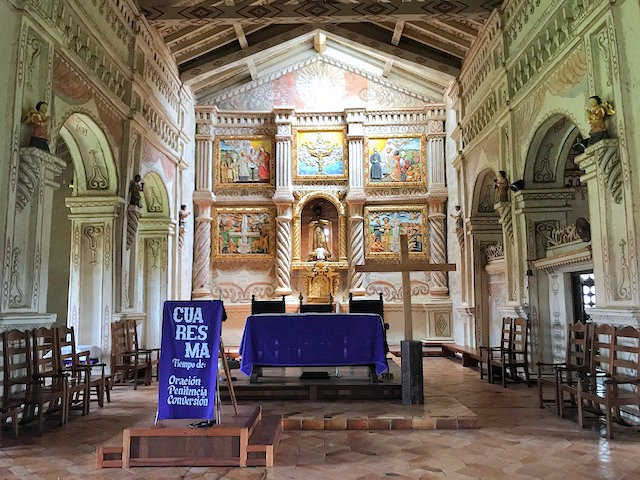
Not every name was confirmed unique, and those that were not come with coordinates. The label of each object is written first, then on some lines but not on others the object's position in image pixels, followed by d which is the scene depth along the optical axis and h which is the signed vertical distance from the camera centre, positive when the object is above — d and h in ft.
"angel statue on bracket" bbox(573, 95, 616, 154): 18.10 +6.21
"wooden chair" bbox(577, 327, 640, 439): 15.16 -2.29
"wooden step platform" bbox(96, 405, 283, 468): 12.99 -3.35
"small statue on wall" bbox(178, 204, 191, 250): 37.83 +6.02
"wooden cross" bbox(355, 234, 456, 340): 19.89 +1.42
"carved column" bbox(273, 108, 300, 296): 41.04 +8.15
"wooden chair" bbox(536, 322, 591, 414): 18.04 -1.69
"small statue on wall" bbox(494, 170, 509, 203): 27.99 +6.07
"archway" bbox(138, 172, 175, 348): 34.78 +3.77
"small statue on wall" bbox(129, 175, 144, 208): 28.78 +6.16
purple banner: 13.57 -1.27
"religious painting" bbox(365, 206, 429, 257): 41.83 +5.95
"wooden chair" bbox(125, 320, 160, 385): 26.00 -1.93
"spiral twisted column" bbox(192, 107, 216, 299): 41.11 +8.11
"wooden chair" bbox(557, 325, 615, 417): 16.76 -1.96
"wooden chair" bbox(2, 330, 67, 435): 16.33 -2.20
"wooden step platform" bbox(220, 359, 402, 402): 20.77 -3.17
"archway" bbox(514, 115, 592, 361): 25.02 +3.64
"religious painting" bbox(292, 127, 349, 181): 43.04 +12.13
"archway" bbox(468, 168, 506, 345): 33.27 +2.87
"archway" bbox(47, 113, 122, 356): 26.14 +3.80
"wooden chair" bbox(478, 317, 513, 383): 25.47 -2.56
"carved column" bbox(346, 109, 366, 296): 41.24 +8.36
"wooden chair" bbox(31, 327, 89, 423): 17.67 -1.99
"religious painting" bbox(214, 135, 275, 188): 43.06 +11.60
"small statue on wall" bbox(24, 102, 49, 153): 18.33 +6.24
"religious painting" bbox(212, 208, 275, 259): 42.16 +5.93
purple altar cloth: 21.49 -1.30
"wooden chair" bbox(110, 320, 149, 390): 24.17 -2.29
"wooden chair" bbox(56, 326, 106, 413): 19.25 -2.00
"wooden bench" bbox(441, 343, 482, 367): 30.07 -2.75
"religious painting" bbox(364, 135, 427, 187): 42.60 +11.37
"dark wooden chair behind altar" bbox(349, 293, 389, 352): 27.09 +0.04
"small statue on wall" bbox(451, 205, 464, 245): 36.74 +5.61
